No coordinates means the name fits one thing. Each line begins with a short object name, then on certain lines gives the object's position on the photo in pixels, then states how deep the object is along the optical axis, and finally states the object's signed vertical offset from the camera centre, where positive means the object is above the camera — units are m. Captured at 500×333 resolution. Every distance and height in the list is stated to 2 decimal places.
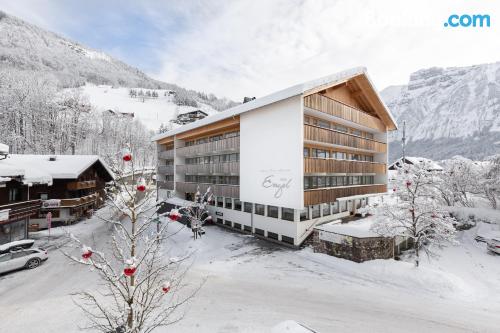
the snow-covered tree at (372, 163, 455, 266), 14.55 -2.38
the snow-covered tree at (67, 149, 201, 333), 4.14 -1.45
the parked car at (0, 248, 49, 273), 15.18 -5.57
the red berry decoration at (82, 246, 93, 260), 3.90 -1.28
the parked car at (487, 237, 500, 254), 19.55 -5.71
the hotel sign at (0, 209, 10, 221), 18.77 -3.31
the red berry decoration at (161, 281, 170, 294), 4.70 -2.17
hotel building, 18.90 +1.52
